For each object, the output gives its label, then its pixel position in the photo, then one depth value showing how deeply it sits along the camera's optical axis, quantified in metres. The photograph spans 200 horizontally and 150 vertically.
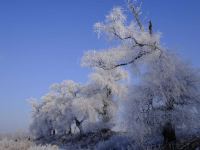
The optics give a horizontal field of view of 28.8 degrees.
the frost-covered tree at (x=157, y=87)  18.50
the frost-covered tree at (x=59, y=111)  50.78
